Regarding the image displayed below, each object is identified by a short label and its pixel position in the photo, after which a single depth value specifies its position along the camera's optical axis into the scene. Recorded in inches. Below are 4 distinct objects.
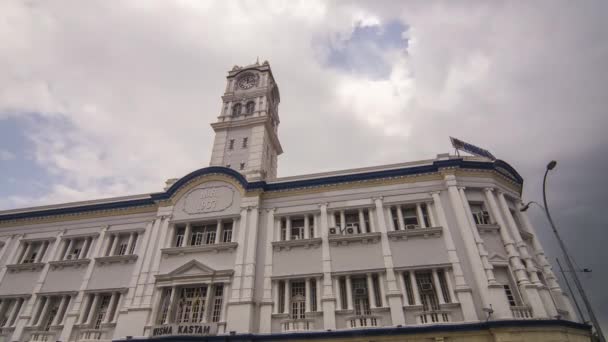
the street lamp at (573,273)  511.3
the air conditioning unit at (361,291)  796.1
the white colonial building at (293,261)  741.3
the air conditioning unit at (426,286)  772.6
